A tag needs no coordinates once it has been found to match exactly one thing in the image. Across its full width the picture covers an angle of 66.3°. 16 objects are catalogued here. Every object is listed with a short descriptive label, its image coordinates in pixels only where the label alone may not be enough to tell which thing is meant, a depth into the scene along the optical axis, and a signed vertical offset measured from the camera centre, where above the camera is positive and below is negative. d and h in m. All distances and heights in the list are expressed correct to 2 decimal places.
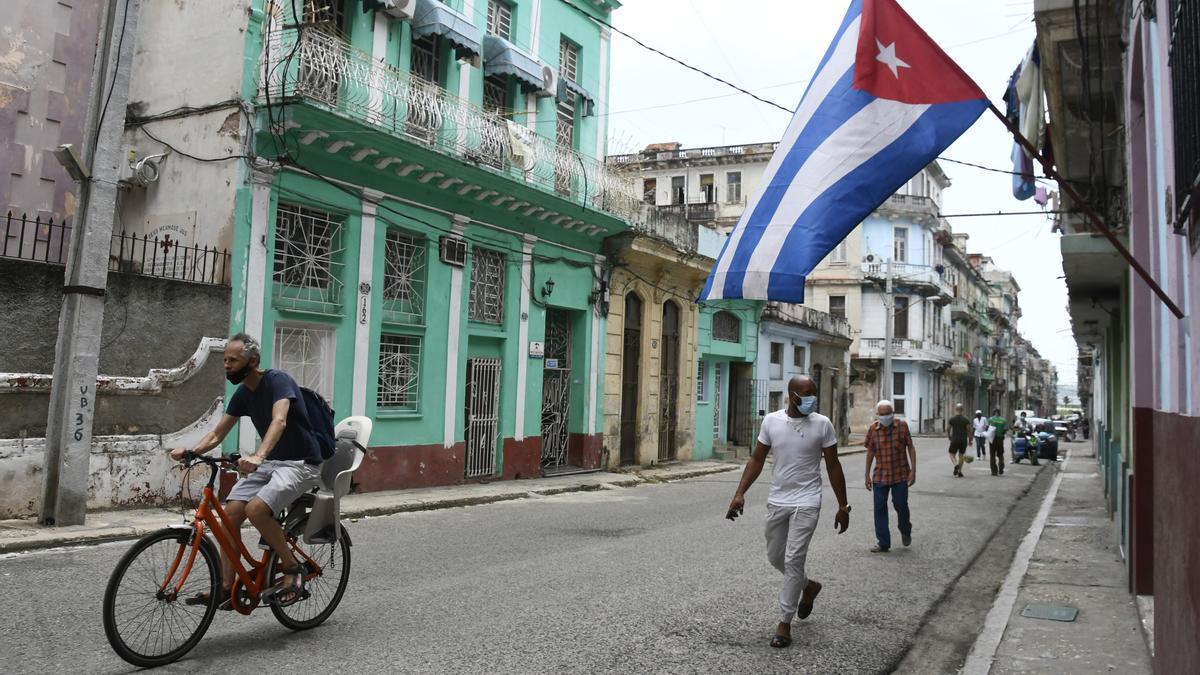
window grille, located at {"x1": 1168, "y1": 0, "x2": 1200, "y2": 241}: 3.22 +1.21
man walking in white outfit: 6.07 -0.49
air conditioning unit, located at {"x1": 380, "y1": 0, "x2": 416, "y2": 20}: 14.41 +6.15
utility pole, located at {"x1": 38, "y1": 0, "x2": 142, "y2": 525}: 9.45 +1.00
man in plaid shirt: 10.20 -0.52
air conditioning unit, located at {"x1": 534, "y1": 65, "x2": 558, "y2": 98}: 18.30 +6.41
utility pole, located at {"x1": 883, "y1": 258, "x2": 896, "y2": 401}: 35.16 +3.51
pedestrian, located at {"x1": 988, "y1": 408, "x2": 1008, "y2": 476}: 23.14 -0.52
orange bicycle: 4.86 -1.05
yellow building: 20.91 +1.55
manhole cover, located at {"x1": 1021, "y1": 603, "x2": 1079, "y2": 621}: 7.04 -1.48
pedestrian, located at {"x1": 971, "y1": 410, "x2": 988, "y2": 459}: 27.19 -0.39
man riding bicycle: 5.26 -0.36
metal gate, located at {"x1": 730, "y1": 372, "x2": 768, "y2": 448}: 28.22 -0.04
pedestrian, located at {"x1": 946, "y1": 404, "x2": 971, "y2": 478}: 21.53 -0.47
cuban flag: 4.92 +1.55
